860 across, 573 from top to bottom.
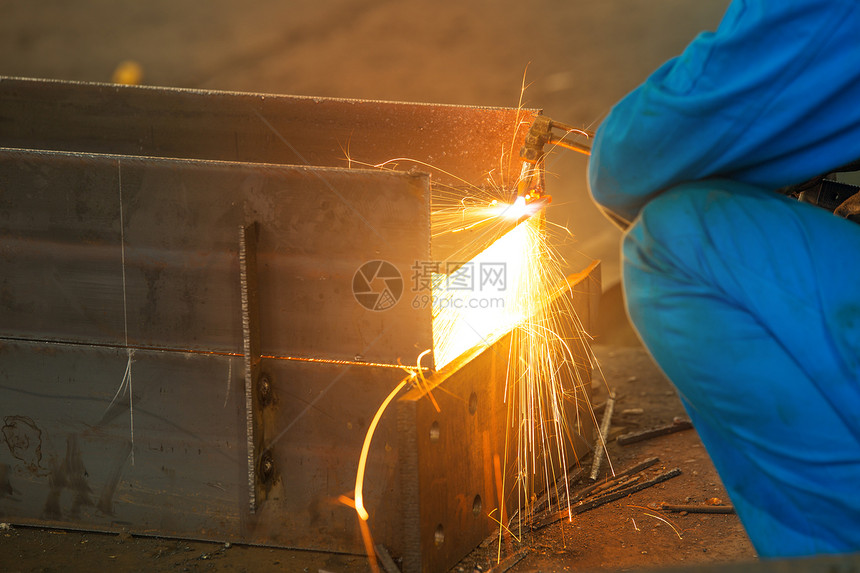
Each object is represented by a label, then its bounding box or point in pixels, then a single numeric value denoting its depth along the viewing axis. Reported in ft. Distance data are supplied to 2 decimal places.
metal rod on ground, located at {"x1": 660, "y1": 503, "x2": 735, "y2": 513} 17.98
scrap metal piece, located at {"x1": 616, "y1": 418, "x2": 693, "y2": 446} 22.13
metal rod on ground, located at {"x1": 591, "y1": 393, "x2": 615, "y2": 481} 20.63
